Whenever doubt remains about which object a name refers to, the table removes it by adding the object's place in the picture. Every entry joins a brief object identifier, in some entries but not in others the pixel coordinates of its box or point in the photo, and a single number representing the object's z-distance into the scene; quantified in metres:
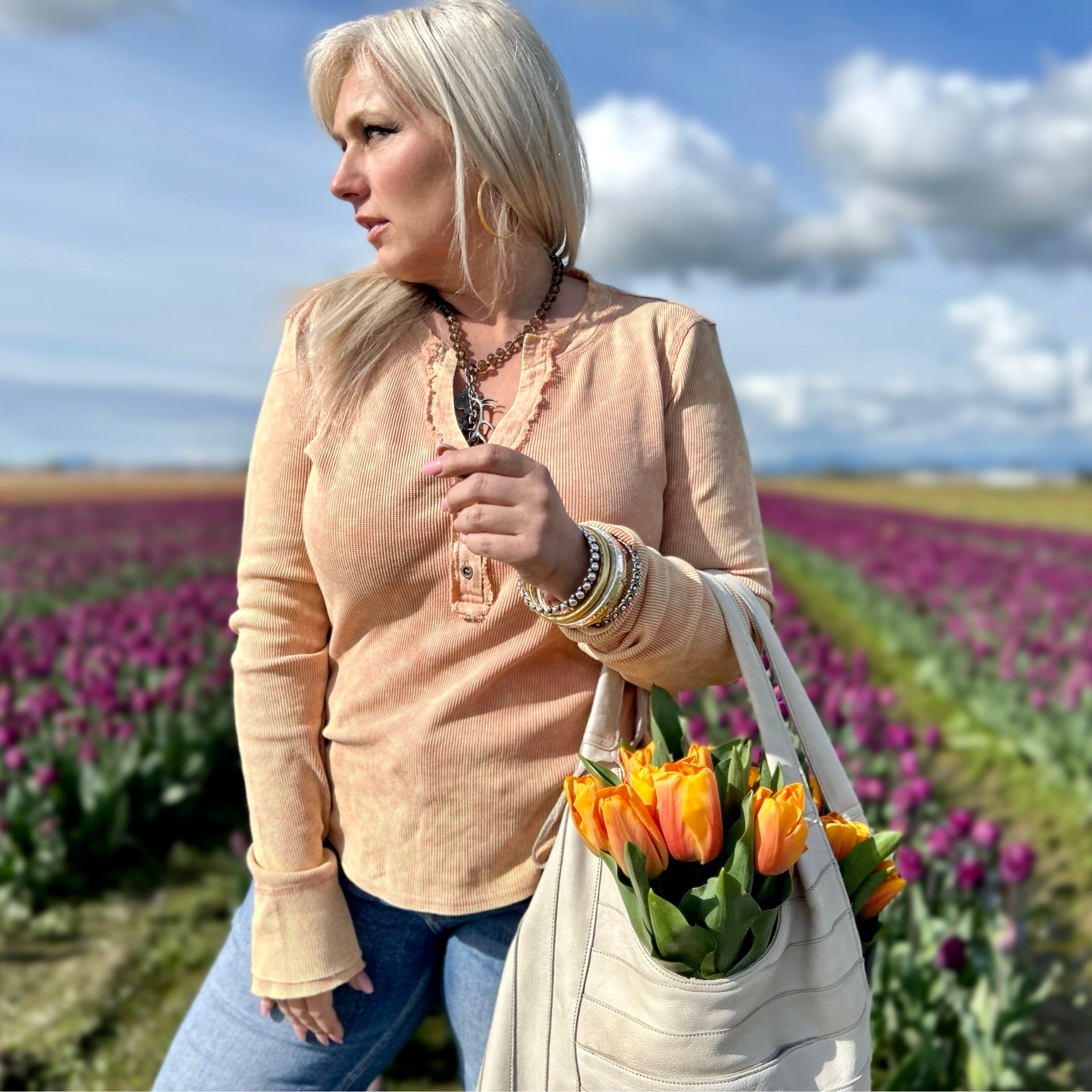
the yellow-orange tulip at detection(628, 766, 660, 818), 1.31
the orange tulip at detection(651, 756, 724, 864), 1.29
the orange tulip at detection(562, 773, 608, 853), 1.32
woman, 1.54
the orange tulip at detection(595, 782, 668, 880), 1.29
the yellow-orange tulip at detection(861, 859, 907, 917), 1.44
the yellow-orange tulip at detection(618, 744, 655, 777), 1.40
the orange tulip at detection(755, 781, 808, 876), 1.27
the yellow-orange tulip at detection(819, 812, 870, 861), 1.41
